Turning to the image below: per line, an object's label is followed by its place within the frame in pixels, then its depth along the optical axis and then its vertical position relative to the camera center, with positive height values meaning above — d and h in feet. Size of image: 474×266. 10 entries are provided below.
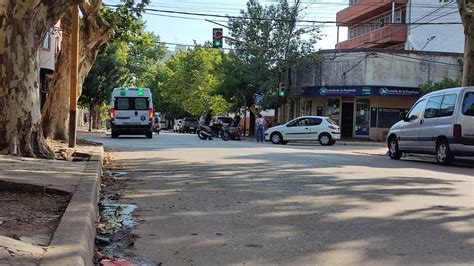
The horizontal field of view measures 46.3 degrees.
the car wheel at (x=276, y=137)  92.79 -2.67
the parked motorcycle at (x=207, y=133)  93.65 -2.33
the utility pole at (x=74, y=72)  47.06 +3.83
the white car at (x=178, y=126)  194.78 -2.49
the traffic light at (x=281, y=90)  108.58 +6.13
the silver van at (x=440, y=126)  45.16 -0.14
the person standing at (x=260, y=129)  98.07 -1.43
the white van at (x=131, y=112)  84.94 +0.97
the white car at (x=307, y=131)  90.74 -1.51
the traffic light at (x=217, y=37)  97.35 +14.58
